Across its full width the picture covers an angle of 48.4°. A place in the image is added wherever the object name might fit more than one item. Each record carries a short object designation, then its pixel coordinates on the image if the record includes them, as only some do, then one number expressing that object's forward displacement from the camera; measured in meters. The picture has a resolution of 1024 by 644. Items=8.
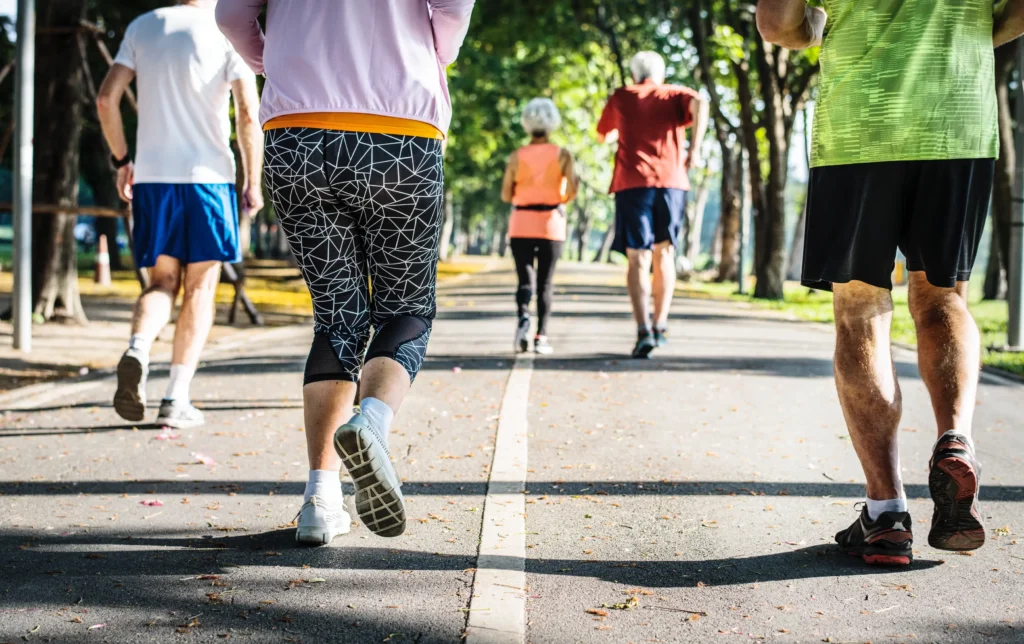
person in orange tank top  9.09
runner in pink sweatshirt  3.41
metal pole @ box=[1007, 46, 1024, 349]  10.41
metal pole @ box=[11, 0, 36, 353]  8.98
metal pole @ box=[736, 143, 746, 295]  28.52
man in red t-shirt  8.88
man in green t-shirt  3.47
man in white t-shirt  5.59
